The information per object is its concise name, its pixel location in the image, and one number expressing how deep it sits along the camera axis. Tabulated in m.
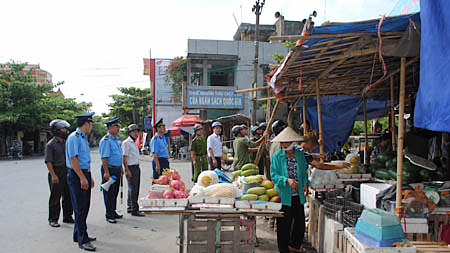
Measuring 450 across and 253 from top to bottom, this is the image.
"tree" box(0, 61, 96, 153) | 25.32
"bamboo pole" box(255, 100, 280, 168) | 6.78
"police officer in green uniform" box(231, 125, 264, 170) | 6.88
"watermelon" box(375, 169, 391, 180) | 4.85
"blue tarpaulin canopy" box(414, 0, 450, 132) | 2.54
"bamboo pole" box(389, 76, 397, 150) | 5.60
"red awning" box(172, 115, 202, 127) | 19.78
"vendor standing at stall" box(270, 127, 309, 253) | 4.39
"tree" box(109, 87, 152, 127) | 37.00
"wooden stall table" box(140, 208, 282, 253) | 4.01
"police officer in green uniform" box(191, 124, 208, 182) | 8.22
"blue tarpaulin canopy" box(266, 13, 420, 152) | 3.30
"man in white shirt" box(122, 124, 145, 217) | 6.66
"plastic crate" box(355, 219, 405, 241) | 2.87
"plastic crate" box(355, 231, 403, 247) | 2.87
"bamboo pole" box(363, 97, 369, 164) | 7.16
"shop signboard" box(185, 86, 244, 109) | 18.45
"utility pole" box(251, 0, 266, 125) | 14.27
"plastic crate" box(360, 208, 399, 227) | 2.91
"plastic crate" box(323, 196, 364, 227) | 4.01
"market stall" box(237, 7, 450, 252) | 3.30
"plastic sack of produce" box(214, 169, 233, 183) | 4.75
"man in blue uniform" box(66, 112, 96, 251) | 4.71
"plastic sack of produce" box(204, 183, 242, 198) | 3.90
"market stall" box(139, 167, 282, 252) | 3.70
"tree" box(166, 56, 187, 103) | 22.72
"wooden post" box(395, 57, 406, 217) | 3.50
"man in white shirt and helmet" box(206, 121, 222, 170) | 8.10
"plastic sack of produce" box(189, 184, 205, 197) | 3.97
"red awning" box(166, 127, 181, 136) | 22.42
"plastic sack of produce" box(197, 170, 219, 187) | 4.35
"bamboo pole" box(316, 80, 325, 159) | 5.48
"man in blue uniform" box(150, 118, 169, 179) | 7.30
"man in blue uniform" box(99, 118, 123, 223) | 6.12
